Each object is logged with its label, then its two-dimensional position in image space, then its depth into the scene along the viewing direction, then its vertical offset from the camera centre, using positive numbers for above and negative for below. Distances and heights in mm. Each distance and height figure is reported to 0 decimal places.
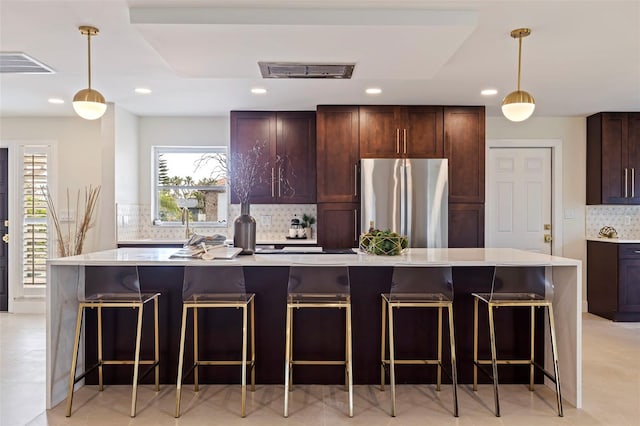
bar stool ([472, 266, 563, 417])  2807 -494
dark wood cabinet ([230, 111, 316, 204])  5289 +776
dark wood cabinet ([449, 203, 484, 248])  5066 -144
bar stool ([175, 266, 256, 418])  2768 -490
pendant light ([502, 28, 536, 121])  2941 +711
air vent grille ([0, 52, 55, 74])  3329 +1139
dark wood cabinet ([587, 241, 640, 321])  5062 -782
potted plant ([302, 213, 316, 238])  5504 -136
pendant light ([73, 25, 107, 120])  2859 +698
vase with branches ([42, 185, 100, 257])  5051 -141
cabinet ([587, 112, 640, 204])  5344 +649
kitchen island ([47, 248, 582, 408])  3113 -780
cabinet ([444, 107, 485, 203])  5062 +665
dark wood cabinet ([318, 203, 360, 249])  5062 -125
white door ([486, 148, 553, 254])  5668 +164
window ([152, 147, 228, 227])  5773 +301
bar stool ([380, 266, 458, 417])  2811 -477
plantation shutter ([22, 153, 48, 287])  5605 -71
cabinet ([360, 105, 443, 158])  5047 +886
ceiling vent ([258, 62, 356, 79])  3273 +1055
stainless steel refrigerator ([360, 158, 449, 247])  4805 +105
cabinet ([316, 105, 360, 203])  5055 +642
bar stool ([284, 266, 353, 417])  2777 -457
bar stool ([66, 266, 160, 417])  2736 -537
